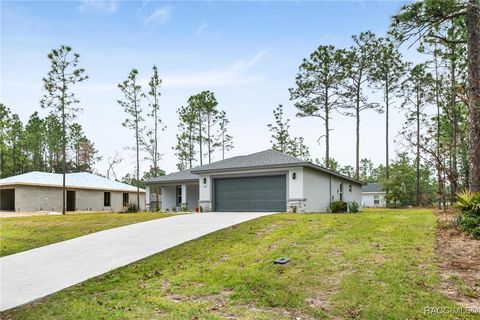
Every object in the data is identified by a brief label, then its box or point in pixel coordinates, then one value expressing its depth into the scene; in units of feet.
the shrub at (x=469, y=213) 30.53
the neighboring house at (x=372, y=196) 150.22
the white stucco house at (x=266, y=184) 60.29
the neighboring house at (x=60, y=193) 90.43
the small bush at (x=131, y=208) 81.10
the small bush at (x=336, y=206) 67.72
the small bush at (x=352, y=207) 74.54
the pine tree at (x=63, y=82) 73.77
